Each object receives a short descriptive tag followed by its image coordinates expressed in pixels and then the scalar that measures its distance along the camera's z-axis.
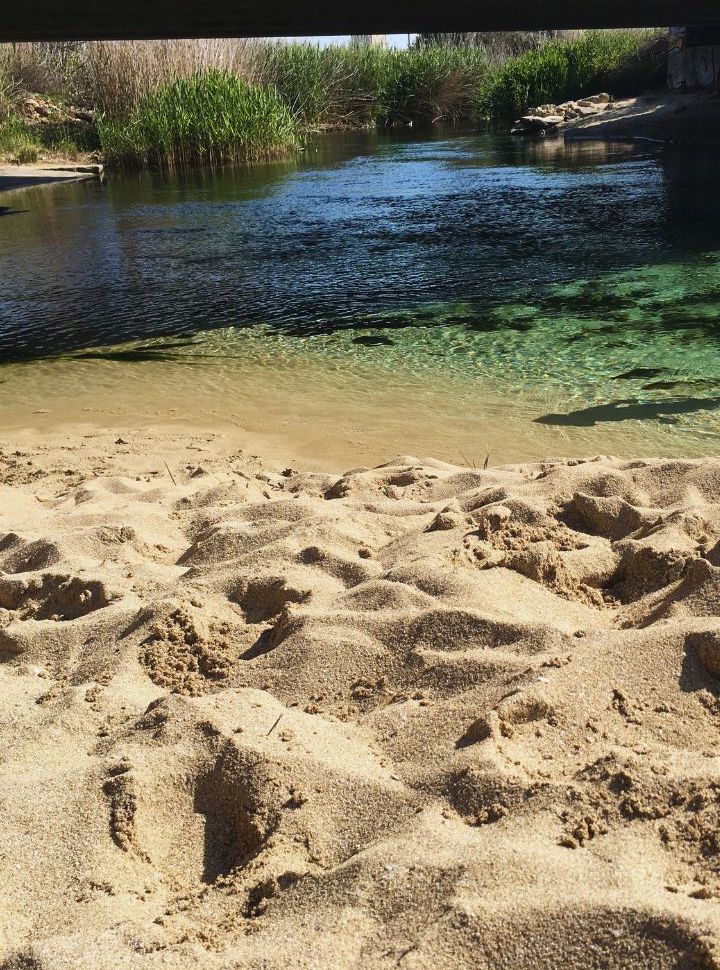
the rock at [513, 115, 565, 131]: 27.84
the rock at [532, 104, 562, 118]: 29.01
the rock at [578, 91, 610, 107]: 28.81
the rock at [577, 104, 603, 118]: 27.62
